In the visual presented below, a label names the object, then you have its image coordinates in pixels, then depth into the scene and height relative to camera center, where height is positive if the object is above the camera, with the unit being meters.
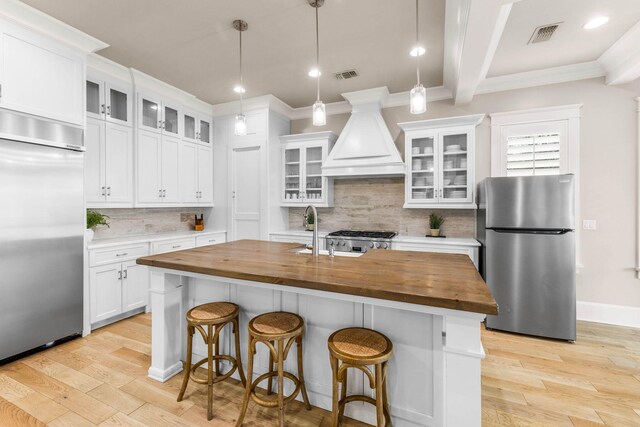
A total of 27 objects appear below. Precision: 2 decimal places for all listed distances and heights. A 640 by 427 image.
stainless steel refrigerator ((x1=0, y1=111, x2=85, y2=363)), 2.42 -0.21
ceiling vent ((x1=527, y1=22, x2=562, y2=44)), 2.62 +1.64
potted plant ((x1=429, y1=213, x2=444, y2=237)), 3.97 -0.18
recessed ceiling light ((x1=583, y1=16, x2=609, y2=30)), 2.49 +1.63
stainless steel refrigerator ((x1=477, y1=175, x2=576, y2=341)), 2.94 -0.44
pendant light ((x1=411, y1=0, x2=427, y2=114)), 1.97 +0.75
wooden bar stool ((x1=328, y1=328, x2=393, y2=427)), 1.43 -0.71
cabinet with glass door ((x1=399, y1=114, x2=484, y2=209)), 3.72 +0.64
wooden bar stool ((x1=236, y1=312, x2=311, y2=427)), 1.66 -0.77
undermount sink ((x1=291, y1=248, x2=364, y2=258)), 2.34 -0.35
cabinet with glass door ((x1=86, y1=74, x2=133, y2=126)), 3.28 +1.28
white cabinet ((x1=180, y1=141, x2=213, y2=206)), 4.40 +0.56
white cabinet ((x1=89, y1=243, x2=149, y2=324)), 3.09 -0.82
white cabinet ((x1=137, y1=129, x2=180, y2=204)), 3.79 +0.56
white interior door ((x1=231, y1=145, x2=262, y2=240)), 4.61 +0.29
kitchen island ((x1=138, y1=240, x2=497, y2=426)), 1.34 -0.61
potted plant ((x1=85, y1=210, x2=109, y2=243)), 3.16 -0.11
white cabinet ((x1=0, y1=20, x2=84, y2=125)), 2.43 +1.20
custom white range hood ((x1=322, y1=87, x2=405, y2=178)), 3.96 +0.90
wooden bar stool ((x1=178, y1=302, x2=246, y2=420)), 1.86 -0.80
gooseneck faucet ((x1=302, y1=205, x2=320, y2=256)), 2.18 -0.25
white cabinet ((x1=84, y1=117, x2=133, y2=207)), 3.25 +0.53
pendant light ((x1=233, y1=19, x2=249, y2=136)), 2.60 +0.80
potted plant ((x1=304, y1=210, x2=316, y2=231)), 4.65 -0.19
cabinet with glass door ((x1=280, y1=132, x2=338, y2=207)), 4.53 +0.64
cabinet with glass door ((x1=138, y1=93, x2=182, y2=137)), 3.78 +1.29
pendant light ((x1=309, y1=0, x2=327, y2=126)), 2.24 +0.76
